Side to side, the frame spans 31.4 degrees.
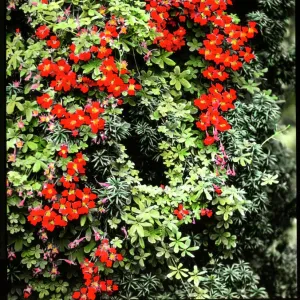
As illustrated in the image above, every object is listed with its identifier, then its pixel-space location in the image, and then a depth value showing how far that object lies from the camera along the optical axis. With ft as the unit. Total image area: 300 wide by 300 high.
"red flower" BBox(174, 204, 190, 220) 8.69
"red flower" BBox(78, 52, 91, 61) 8.20
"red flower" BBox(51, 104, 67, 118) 8.29
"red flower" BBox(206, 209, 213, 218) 8.80
